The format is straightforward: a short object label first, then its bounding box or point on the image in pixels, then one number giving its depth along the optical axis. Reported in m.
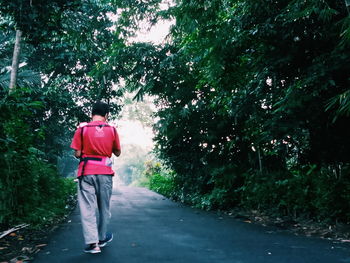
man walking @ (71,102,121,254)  4.35
